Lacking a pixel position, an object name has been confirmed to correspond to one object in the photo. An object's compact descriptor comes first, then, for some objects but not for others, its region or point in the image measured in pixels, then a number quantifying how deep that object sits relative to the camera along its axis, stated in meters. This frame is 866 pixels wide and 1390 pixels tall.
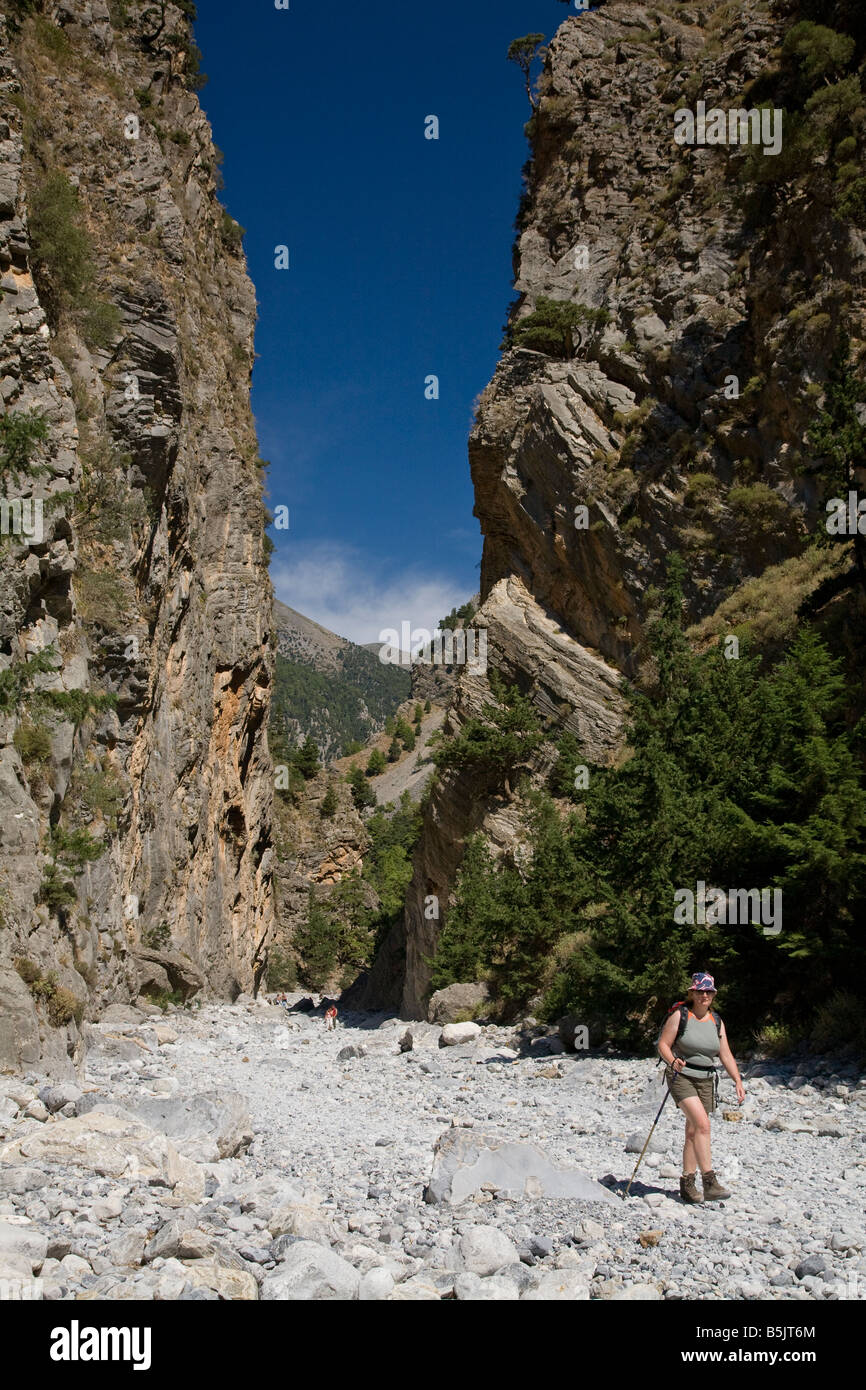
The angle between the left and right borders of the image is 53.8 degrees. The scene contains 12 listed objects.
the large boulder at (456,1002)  21.06
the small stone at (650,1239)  4.72
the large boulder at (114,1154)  5.31
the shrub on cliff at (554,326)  31.52
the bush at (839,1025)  9.66
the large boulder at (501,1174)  5.68
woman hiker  5.67
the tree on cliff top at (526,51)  41.66
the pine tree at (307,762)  65.38
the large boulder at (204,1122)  6.52
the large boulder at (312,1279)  3.80
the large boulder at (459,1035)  16.61
